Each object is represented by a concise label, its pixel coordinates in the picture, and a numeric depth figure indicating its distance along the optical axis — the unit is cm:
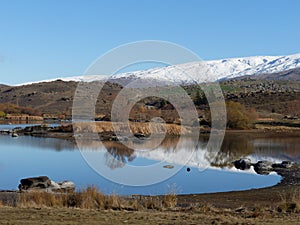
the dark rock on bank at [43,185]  2086
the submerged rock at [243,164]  3079
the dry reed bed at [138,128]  5992
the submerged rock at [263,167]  2902
